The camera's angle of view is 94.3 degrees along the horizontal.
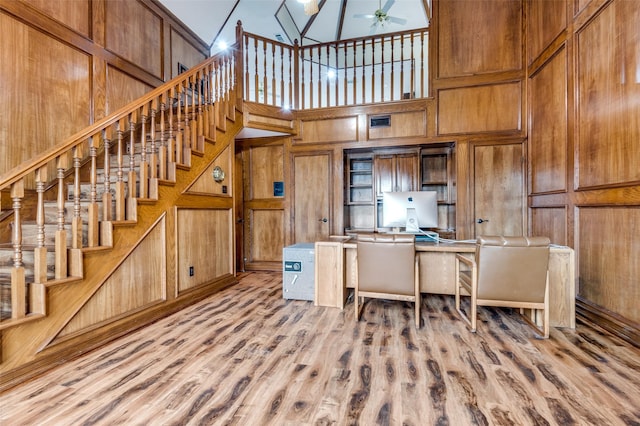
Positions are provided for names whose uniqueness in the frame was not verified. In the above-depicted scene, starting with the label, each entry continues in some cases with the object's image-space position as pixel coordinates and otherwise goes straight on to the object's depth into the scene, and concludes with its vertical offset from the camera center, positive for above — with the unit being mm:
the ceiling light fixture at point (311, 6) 4180 +2975
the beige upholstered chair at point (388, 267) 2713 -513
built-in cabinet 5094 +653
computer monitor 3301 +21
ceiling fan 5770 +3847
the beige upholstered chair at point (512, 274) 2439 -521
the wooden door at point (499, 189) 4348 +332
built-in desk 3336 -668
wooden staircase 1951 -93
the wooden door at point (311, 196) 5117 +286
